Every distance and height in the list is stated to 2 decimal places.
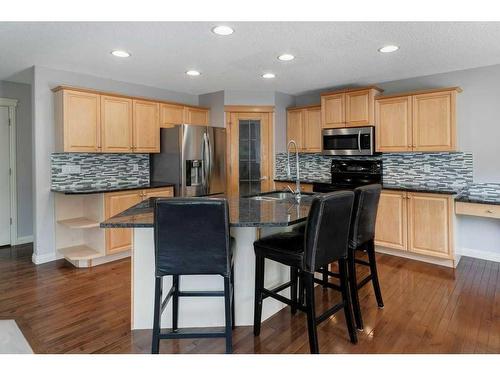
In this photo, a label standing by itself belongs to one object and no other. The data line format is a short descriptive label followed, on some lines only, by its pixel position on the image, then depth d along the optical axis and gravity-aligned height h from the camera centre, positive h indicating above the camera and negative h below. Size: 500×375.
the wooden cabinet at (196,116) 5.14 +1.13
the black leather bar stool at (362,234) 2.41 -0.39
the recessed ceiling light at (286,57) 3.44 +1.38
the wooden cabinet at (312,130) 5.16 +0.88
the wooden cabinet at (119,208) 3.90 -0.27
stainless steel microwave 4.43 +0.61
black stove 4.74 +0.14
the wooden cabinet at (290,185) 5.15 -0.02
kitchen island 2.34 -0.71
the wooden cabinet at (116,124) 4.13 +0.82
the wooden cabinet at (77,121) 3.81 +0.80
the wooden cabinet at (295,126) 5.35 +0.97
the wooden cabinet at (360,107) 4.42 +1.06
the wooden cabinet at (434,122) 3.84 +0.75
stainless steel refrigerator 4.54 +0.38
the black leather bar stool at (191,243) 1.81 -0.33
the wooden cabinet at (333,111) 4.68 +1.08
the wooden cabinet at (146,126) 4.48 +0.85
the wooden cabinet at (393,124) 4.16 +0.78
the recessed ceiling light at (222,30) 2.71 +1.32
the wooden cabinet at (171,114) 4.79 +1.08
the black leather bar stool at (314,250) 1.95 -0.42
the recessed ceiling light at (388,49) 3.21 +1.35
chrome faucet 3.00 -0.10
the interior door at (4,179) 4.62 +0.13
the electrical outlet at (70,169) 4.12 +0.24
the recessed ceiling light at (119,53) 3.30 +1.38
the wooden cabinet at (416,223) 3.72 -0.48
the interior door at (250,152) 5.28 +0.54
